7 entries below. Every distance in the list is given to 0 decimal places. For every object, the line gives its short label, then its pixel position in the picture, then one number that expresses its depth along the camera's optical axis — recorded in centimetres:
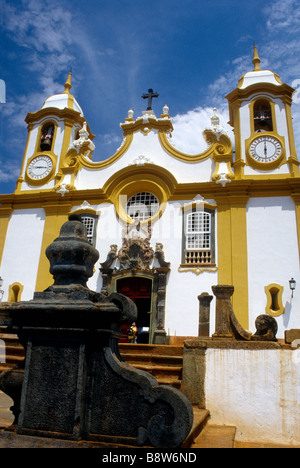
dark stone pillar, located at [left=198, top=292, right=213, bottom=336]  758
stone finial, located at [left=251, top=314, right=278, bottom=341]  589
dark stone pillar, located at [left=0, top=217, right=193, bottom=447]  284
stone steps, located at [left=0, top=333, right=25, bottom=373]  786
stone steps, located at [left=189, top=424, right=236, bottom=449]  386
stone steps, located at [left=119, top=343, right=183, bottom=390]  643
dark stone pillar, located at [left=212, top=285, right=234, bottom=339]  620
